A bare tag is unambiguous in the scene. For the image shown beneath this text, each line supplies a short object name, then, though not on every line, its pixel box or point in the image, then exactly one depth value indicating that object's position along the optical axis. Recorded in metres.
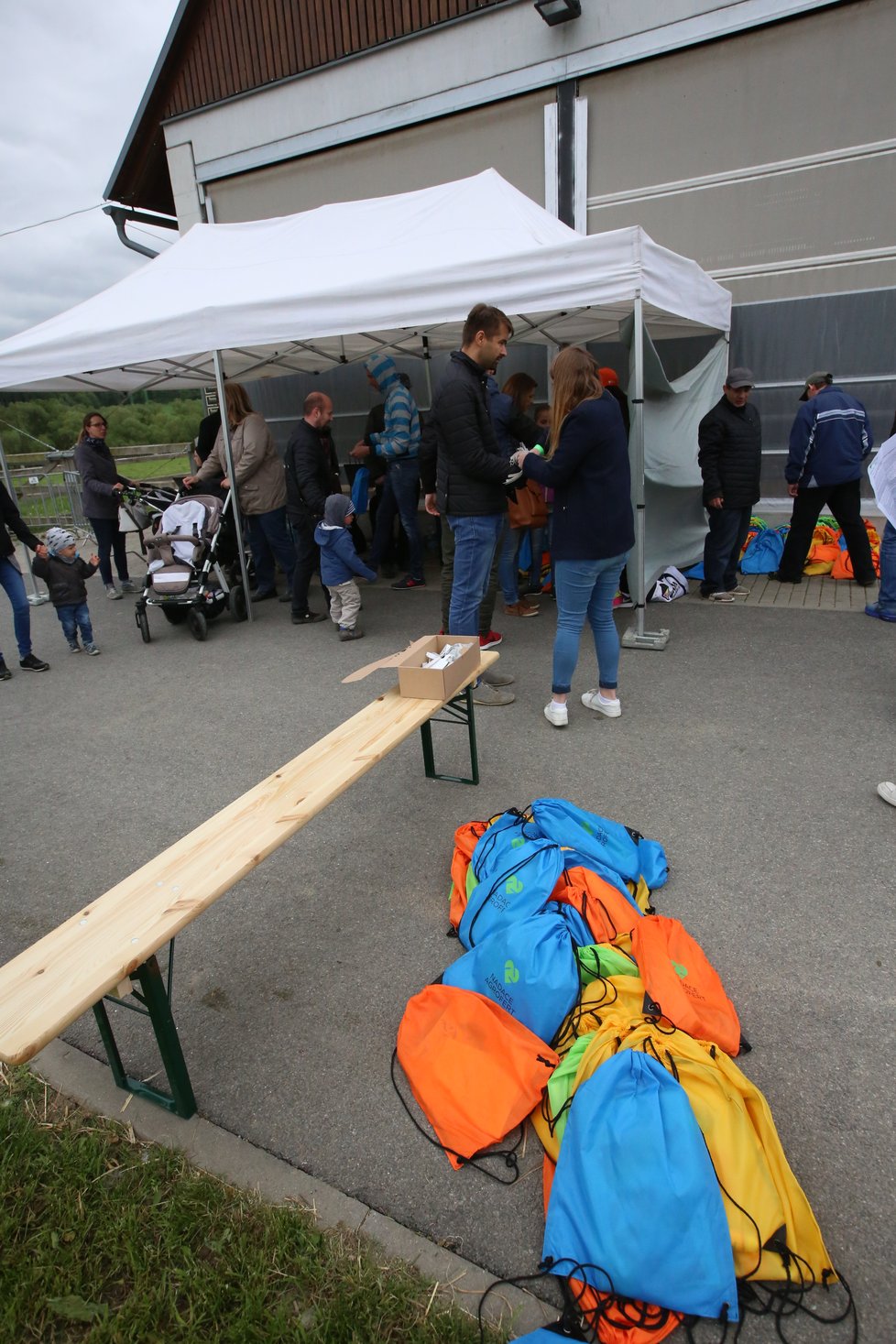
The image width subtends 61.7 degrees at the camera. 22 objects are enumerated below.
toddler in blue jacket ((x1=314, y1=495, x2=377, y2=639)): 5.95
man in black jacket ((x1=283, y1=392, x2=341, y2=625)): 6.36
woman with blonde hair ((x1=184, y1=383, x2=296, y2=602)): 6.81
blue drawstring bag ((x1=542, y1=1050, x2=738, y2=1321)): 1.50
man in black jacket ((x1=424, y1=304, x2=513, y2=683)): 4.08
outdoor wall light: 7.61
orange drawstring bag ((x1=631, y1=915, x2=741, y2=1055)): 2.10
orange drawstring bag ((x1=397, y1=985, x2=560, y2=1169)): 1.93
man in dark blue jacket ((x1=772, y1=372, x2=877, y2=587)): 6.11
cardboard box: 3.30
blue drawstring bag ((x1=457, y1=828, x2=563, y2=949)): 2.42
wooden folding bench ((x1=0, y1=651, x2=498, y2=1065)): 1.64
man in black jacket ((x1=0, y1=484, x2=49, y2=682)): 5.72
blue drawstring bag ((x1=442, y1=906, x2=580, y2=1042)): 2.11
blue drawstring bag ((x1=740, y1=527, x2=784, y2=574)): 7.46
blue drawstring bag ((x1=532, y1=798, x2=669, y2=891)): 2.78
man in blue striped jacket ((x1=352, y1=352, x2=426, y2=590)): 6.95
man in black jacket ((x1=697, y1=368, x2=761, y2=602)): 6.22
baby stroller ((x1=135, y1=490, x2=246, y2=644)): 6.43
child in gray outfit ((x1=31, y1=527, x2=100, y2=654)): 5.88
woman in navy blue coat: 3.72
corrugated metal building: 7.09
